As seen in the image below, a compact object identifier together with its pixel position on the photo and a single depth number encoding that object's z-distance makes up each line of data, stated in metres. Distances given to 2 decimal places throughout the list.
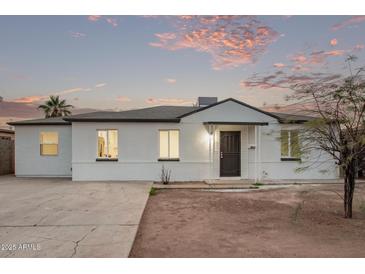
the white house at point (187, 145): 11.76
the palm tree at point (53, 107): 32.88
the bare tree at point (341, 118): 5.67
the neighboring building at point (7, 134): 15.33
